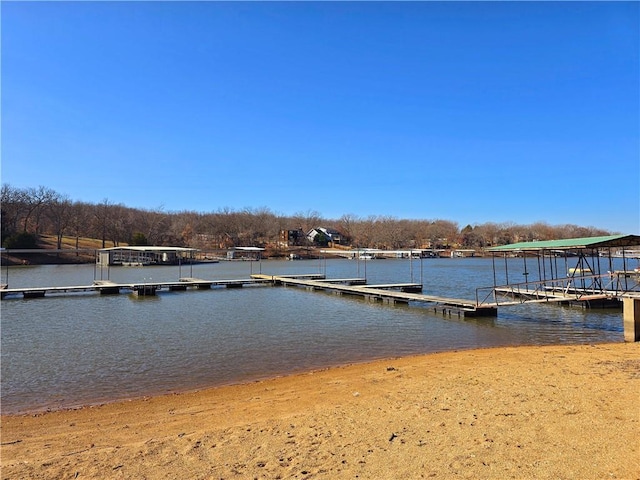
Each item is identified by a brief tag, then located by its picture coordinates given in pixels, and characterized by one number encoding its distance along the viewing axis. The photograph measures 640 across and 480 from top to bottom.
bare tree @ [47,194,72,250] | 101.56
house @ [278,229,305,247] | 134.62
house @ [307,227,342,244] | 144.09
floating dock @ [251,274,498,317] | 20.50
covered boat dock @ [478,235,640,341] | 13.97
